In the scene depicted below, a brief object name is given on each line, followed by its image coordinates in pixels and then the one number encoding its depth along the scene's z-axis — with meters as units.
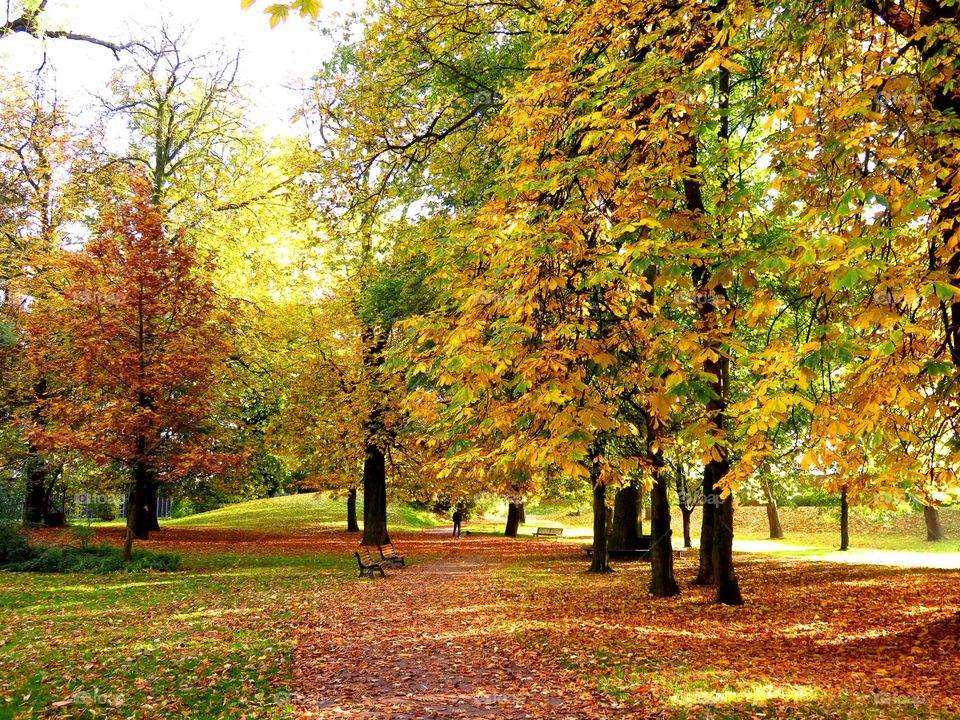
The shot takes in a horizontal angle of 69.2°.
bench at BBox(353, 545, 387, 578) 17.17
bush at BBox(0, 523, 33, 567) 16.41
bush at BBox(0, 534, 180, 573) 16.12
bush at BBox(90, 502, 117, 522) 37.69
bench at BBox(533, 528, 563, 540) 35.86
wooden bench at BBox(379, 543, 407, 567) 19.67
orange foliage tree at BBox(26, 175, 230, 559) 15.62
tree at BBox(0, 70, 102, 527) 22.44
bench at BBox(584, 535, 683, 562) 22.17
